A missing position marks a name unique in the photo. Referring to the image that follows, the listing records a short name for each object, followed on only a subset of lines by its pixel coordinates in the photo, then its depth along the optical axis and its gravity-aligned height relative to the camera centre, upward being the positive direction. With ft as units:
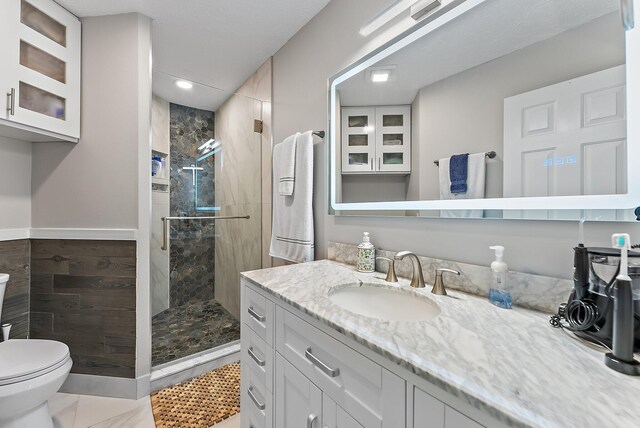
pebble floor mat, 4.74 -3.66
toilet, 3.61 -2.36
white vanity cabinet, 1.77 -1.45
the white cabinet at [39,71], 4.48 +2.56
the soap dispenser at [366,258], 4.13 -0.69
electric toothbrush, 1.59 -0.68
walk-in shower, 6.91 +0.08
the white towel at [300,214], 5.46 -0.03
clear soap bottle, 2.67 -0.69
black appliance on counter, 1.83 -0.58
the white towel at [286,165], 5.76 +1.05
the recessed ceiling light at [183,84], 7.22 +3.50
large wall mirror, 2.27 +1.09
